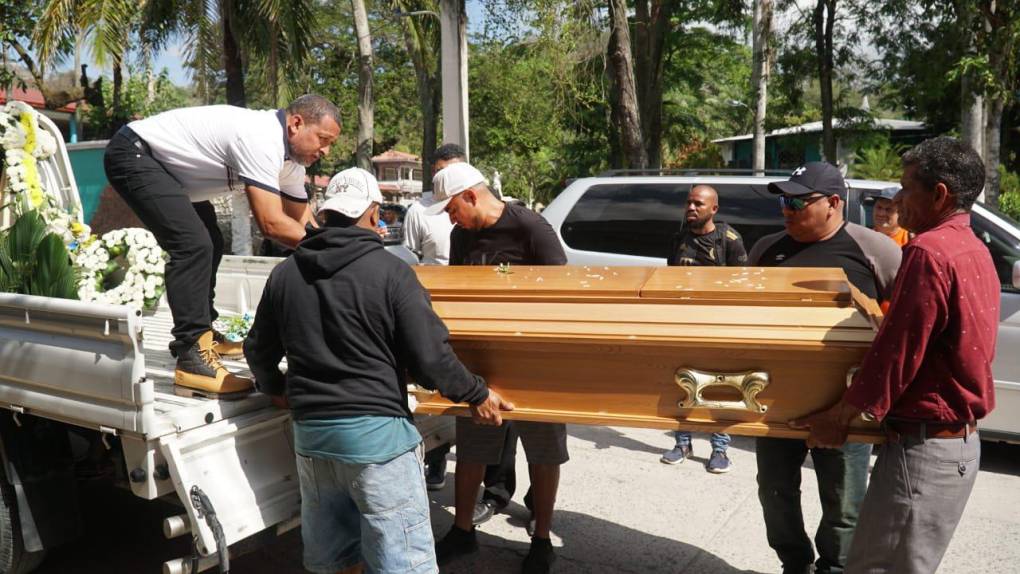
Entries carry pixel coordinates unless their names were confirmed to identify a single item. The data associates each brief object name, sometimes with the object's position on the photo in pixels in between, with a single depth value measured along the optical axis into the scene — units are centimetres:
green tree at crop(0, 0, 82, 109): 1688
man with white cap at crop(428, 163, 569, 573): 358
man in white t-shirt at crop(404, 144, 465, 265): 523
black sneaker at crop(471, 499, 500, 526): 418
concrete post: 766
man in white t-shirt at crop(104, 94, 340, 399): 323
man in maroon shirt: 222
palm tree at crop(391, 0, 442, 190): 1606
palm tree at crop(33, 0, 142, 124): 1188
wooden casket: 248
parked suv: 534
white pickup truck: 260
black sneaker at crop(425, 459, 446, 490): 474
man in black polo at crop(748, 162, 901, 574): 315
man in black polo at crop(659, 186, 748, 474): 473
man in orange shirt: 486
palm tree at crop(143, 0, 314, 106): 1333
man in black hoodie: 248
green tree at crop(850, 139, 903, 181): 2042
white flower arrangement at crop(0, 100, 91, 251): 414
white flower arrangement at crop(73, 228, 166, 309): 421
